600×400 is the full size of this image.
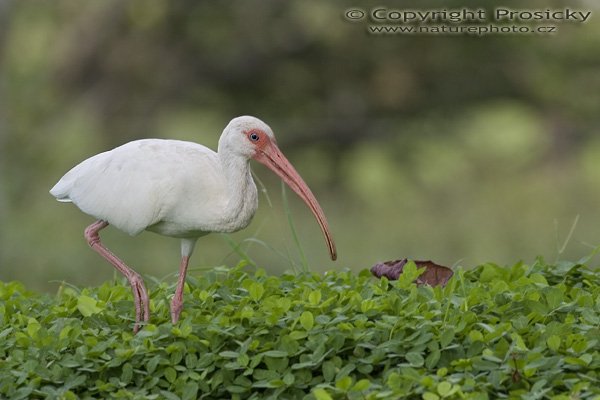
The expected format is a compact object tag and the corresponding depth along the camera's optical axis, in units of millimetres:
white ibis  10266
